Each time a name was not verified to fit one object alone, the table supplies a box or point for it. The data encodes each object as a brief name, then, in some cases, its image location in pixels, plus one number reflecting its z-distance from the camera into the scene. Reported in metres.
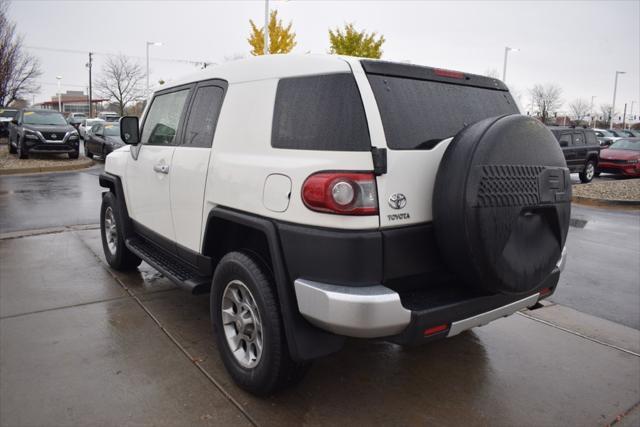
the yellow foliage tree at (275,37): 28.61
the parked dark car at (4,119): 28.28
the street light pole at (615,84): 61.44
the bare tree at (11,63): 20.09
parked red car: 17.92
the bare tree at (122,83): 59.88
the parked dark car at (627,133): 32.53
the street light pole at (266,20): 21.99
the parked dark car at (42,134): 16.67
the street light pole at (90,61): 58.94
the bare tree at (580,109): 81.50
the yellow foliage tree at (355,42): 28.44
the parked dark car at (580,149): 16.14
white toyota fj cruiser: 2.43
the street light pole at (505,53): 35.85
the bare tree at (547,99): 64.01
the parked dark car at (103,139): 17.78
